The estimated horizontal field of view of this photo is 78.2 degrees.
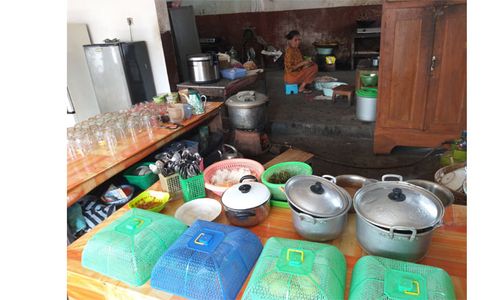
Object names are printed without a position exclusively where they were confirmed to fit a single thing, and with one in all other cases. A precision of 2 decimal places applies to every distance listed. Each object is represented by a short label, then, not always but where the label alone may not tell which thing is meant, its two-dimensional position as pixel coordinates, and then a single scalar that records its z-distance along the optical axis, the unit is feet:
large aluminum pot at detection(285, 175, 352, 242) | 3.96
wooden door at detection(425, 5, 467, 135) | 10.11
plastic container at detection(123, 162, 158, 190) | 8.39
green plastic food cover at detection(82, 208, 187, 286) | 3.88
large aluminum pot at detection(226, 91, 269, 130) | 10.80
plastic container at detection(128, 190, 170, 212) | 5.37
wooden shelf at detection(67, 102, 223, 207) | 6.56
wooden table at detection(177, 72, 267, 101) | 12.57
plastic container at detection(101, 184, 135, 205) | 7.76
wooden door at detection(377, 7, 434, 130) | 10.57
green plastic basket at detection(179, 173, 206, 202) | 5.44
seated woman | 18.90
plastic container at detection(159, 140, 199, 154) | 9.88
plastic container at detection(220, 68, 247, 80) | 13.91
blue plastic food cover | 3.45
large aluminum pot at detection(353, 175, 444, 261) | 3.50
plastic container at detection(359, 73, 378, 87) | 14.05
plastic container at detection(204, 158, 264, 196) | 6.23
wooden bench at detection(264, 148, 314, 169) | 9.15
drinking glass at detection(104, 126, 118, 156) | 7.98
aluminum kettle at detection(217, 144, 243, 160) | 9.24
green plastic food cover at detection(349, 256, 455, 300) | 2.90
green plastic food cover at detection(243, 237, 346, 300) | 3.05
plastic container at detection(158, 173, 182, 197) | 5.67
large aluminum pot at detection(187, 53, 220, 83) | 12.69
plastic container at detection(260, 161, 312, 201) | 5.22
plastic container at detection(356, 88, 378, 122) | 13.87
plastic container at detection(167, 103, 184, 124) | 9.62
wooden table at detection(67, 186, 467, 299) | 3.78
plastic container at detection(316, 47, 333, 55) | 25.14
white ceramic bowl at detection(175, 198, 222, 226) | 5.08
